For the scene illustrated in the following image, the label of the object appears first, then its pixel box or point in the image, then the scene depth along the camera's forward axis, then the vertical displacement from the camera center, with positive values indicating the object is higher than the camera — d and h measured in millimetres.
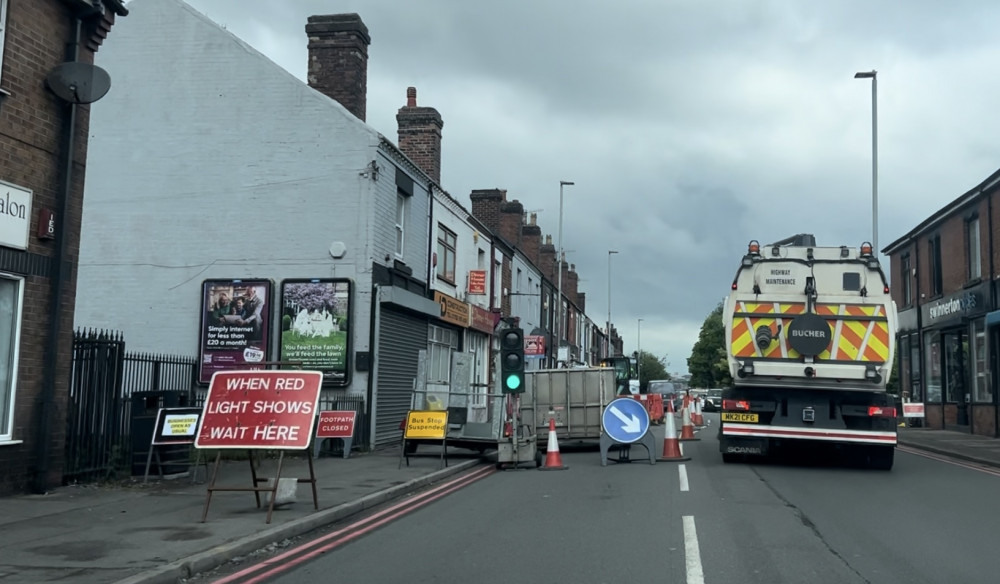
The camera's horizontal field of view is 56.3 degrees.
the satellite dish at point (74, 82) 11742 +3774
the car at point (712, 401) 55828 -211
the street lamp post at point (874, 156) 27219 +7190
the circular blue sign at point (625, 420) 16516 -440
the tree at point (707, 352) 103188 +5194
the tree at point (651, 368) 123550 +4019
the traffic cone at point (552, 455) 16281 -1066
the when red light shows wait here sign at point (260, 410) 9953 -240
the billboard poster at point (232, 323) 19406 +1322
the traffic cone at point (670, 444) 17391 -886
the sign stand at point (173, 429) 13062 -605
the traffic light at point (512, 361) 16359 +557
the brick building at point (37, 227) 11227 +1924
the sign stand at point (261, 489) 9688 -1060
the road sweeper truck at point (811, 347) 15164 +850
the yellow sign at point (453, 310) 24672 +2259
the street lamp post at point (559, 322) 45969 +3716
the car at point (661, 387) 50312 +506
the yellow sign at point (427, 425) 15820 -577
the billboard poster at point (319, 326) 19297 +1300
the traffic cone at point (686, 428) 23705 -796
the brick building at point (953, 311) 26156 +2896
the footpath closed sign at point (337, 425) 17141 -656
